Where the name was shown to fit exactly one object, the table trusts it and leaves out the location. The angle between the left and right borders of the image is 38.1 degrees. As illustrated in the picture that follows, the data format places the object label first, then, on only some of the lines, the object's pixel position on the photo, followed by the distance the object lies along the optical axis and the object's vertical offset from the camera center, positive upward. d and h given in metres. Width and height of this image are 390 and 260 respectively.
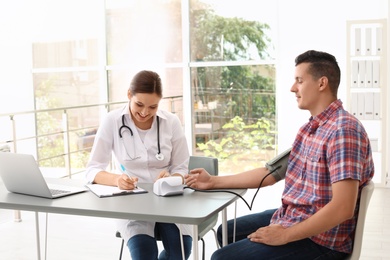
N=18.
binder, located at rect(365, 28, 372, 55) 5.48 +0.37
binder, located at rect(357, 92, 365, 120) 5.55 -0.26
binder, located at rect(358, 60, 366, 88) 5.52 +0.04
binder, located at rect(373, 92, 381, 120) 5.50 -0.27
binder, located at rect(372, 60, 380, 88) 5.48 +0.05
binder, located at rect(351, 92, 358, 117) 5.57 -0.25
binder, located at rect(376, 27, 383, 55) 5.44 +0.37
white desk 1.88 -0.44
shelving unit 5.47 +0.02
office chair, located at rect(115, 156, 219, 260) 2.62 -0.42
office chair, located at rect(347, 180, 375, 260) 1.87 -0.46
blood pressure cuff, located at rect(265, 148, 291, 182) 2.26 -0.34
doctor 2.45 -0.28
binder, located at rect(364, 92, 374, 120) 5.52 -0.27
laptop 2.12 -0.36
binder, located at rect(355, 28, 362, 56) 5.50 +0.37
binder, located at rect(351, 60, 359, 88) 5.55 +0.04
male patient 1.83 -0.35
